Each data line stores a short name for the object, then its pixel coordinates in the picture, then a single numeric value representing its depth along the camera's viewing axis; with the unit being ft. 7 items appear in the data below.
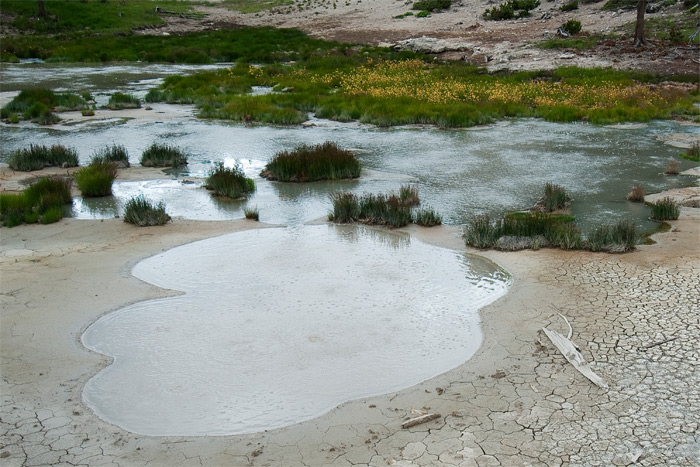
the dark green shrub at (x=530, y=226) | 35.50
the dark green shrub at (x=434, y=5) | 172.55
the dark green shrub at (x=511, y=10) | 151.43
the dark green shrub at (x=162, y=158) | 54.90
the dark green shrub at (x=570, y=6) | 148.36
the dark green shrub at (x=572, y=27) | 126.82
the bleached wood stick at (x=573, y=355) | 21.26
